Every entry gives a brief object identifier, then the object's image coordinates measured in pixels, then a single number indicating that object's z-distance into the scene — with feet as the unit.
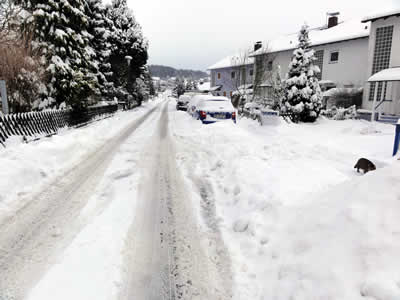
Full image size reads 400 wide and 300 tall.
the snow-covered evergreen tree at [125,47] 103.89
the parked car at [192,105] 54.69
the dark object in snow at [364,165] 21.16
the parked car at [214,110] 43.34
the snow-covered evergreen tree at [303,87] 59.82
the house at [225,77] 134.37
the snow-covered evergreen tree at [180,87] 273.13
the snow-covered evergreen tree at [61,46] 44.24
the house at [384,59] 60.90
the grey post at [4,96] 34.24
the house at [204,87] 260.46
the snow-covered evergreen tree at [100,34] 77.36
